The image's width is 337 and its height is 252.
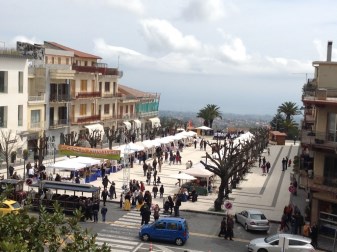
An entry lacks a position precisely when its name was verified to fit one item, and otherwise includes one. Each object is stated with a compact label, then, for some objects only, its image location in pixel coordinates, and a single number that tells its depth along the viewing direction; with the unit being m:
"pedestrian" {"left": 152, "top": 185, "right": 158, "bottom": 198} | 38.03
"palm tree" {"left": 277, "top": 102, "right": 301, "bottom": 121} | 92.75
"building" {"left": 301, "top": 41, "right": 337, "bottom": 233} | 31.02
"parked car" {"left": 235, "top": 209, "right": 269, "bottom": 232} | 30.39
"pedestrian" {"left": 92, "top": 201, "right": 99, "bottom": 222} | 30.86
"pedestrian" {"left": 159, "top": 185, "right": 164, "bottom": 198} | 38.03
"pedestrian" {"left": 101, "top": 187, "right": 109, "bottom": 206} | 34.62
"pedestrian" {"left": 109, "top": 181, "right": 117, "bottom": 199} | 37.34
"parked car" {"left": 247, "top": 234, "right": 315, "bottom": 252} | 25.45
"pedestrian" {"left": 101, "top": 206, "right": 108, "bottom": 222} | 30.84
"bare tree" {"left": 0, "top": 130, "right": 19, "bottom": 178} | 49.75
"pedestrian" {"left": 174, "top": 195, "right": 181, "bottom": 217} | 32.84
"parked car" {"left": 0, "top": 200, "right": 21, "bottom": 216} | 27.96
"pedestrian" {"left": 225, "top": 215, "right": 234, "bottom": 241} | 28.81
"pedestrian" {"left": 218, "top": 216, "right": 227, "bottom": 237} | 28.97
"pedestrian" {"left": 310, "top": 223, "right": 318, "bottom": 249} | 28.64
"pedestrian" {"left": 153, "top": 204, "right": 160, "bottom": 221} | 30.36
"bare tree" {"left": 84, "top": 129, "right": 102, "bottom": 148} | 58.58
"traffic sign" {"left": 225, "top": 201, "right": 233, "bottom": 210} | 29.12
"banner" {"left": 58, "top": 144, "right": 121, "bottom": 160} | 43.41
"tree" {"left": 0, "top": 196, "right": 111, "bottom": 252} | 10.27
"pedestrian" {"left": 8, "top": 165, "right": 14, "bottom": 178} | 42.00
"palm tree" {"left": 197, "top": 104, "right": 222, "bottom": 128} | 100.88
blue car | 27.31
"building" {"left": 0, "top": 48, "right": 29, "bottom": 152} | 52.78
